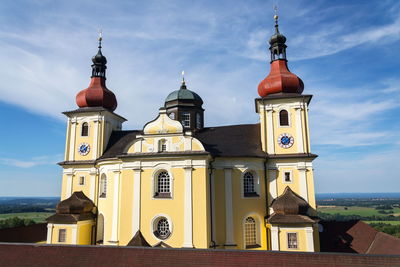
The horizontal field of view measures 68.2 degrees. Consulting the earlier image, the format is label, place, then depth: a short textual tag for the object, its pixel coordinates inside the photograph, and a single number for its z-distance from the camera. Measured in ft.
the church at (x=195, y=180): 65.67
